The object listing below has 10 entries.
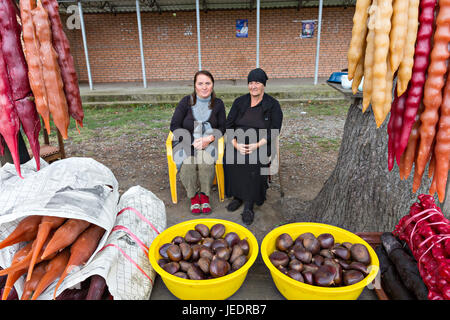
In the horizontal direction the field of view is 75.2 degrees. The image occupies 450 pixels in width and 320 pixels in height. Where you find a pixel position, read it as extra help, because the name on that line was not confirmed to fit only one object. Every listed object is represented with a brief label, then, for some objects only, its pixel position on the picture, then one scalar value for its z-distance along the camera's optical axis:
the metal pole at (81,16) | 9.40
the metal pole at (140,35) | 9.06
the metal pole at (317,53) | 8.95
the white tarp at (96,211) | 1.34
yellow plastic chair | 3.71
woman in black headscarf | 3.46
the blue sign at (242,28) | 11.58
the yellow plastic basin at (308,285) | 1.20
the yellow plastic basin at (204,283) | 1.25
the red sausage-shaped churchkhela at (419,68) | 0.89
